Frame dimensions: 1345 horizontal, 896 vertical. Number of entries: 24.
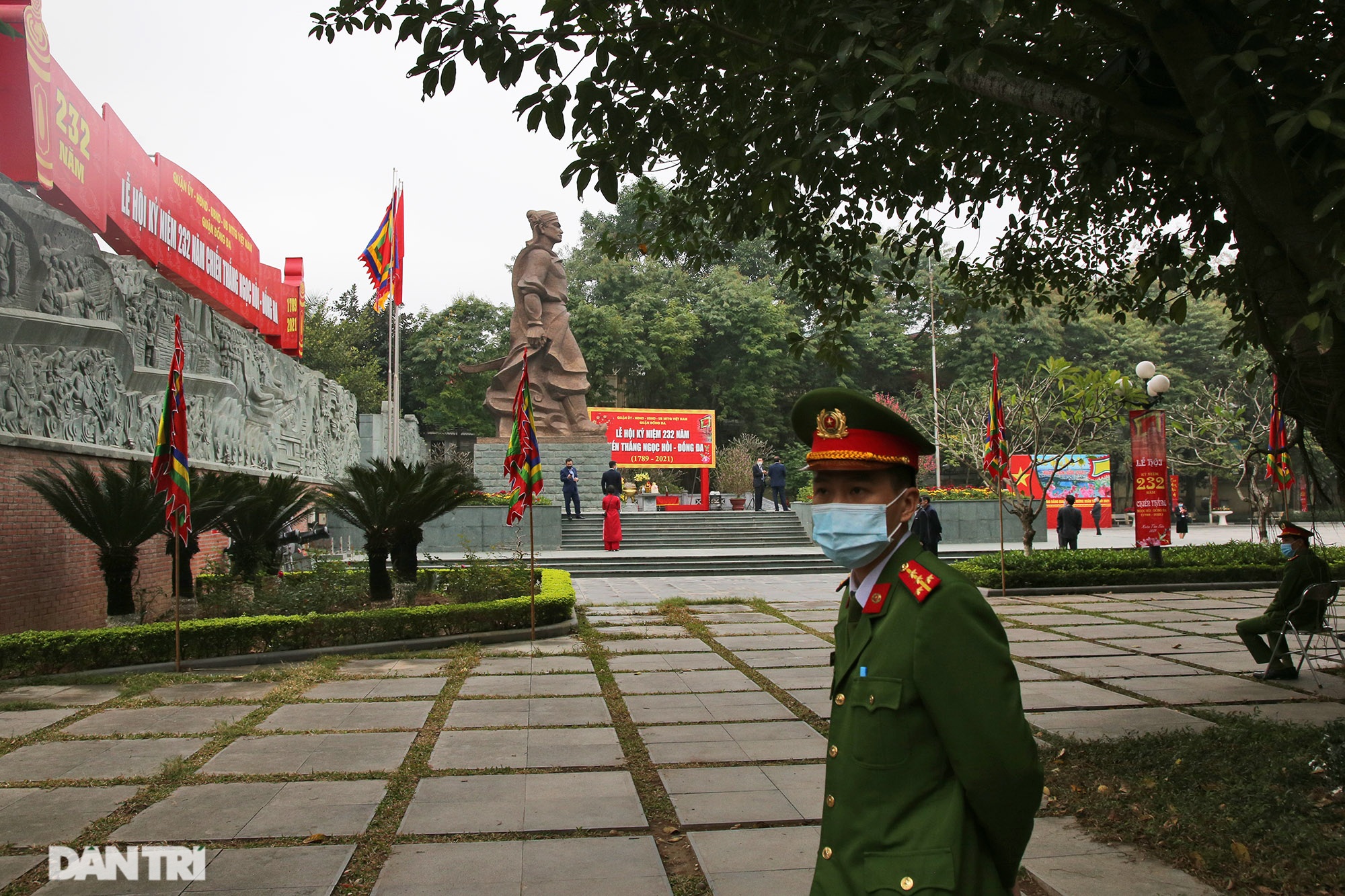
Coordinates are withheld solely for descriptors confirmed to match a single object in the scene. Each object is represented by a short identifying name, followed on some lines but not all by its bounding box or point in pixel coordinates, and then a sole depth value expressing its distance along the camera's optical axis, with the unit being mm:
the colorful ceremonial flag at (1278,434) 10734
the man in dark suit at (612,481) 21625
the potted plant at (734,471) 33719
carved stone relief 9438
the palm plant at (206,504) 10672
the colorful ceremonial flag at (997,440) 13500
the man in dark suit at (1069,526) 20703
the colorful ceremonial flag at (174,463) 8672
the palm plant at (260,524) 11906
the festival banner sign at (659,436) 31547
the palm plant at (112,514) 9234
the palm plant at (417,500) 11305
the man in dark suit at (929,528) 15578
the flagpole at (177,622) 8141
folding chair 7250
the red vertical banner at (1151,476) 14641
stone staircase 19172
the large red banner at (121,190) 11203
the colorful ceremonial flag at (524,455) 10500
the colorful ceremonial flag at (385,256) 22297
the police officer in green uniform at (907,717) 1813
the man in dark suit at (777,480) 26000
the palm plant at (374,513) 11133
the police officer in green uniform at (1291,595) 7453
